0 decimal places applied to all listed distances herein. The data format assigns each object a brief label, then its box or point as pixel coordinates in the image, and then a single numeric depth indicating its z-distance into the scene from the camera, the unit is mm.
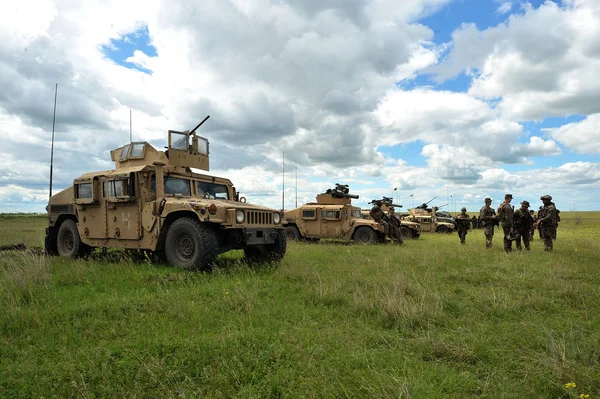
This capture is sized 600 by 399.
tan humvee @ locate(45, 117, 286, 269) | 7105
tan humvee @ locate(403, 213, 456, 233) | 23875
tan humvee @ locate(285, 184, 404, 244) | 14812
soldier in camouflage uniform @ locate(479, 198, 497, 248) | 12273
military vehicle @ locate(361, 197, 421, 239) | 18500
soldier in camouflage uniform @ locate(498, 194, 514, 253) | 10912
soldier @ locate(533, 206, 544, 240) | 11117
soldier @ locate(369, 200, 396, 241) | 14734
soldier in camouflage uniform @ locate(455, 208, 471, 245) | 14680
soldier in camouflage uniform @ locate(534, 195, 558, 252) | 10625
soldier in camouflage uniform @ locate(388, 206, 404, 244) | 14773
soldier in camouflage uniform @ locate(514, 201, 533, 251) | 10867
